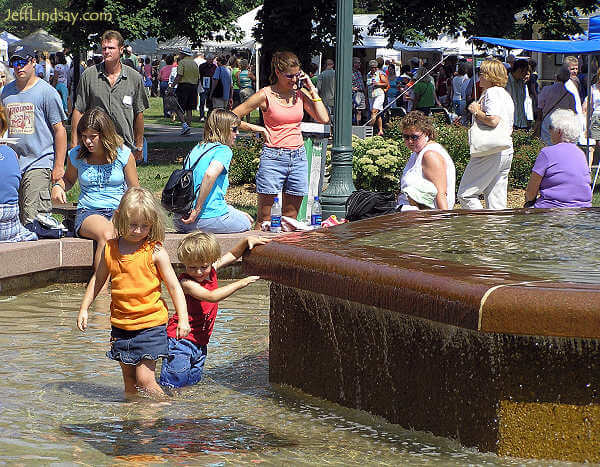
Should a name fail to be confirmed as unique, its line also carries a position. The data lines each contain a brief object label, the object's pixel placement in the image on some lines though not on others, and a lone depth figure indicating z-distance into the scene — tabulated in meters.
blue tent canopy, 17.50
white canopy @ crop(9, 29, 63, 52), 48.12
